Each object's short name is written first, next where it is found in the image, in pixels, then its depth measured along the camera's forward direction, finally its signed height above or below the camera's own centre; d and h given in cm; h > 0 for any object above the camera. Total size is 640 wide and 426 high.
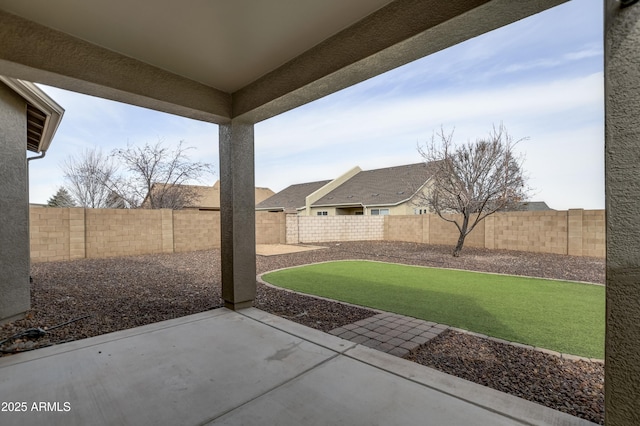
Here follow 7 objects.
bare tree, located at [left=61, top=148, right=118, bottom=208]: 1888 +237
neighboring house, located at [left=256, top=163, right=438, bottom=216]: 2164 +127
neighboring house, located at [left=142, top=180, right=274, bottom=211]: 2534 +106
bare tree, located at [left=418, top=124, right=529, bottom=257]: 1077 +130
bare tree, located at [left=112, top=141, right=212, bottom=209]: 1710 +232
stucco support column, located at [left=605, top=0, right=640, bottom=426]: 148 -3
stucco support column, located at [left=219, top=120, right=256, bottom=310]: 441 -2
